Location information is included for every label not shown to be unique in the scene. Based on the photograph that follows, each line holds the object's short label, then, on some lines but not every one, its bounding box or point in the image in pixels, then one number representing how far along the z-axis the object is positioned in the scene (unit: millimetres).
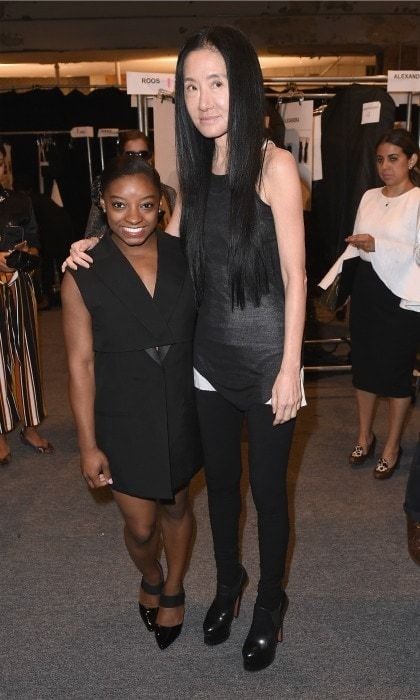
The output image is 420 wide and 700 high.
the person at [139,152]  3016
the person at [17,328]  3443
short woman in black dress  1791
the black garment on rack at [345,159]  3971
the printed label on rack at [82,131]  7430
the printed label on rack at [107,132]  7273
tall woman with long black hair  1668
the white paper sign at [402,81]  3938
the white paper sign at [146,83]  3717
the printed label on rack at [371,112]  3906
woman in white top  3289
